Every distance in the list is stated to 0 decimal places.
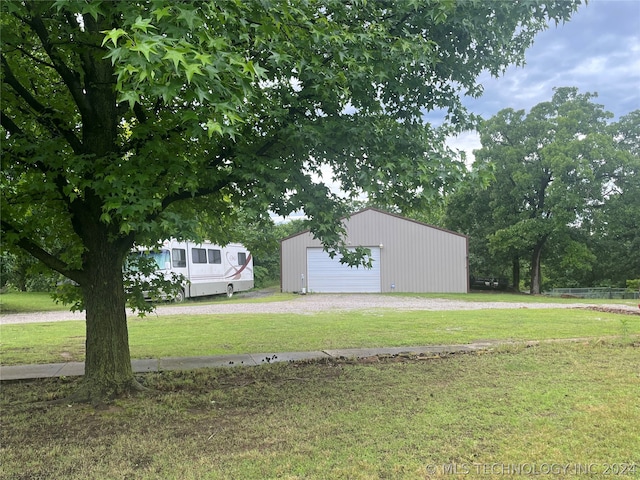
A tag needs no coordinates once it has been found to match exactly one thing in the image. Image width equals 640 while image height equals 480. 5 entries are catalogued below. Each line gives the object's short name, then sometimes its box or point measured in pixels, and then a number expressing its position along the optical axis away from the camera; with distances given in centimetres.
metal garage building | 2561
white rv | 2006
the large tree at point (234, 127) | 395
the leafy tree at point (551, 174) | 2689
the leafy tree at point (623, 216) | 2708
